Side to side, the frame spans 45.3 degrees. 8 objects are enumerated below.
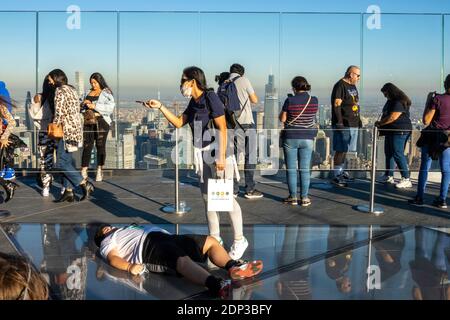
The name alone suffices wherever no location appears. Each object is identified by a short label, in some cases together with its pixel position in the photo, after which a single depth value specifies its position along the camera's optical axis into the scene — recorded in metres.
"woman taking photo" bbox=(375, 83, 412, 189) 7.32
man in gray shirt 6.85
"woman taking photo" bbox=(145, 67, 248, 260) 4.37
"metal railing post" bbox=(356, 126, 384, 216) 6.25
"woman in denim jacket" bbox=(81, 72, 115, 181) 7.65
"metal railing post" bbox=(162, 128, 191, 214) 6.29
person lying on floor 3.84
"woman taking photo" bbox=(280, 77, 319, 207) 6.34
